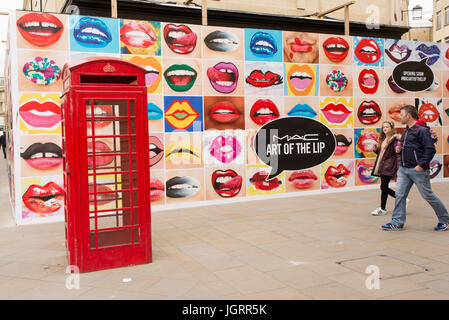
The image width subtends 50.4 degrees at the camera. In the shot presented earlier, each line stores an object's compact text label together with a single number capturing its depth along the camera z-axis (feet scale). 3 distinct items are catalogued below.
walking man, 21.13
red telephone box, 16.58
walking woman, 25.70
